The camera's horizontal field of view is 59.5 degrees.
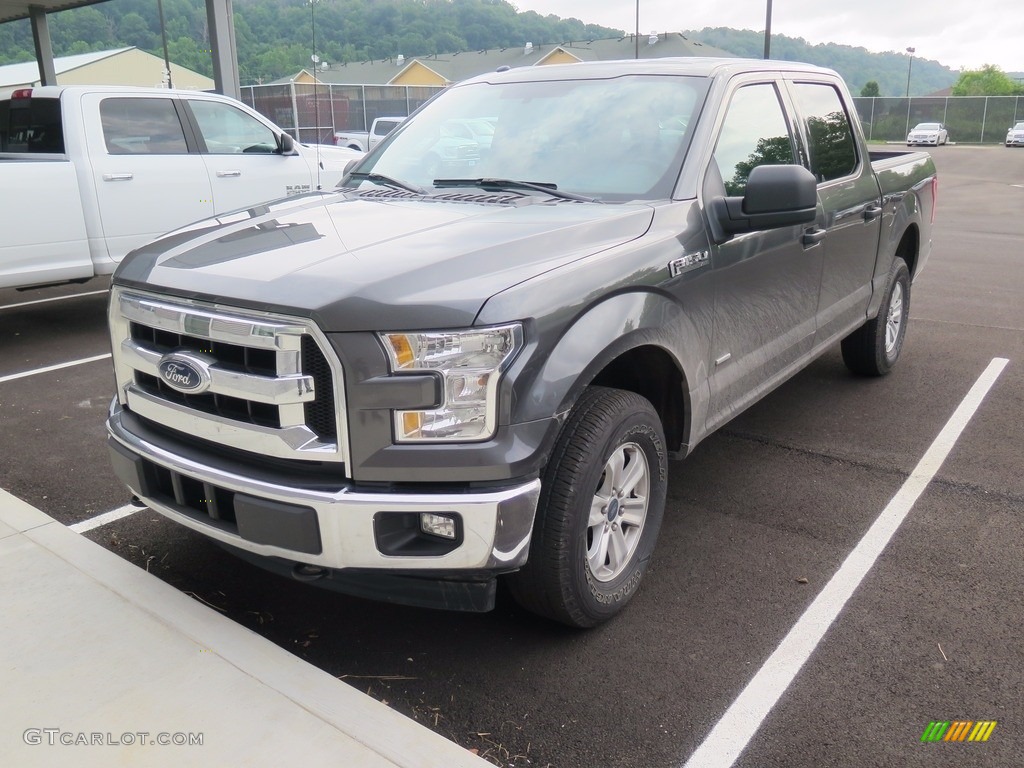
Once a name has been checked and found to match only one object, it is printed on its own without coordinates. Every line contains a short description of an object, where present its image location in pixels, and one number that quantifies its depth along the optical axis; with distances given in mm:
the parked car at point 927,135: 47094
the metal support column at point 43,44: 16422
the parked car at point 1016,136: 45822
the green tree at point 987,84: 87312
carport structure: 12758
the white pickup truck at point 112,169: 6715
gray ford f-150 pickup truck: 2457
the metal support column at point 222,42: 12750
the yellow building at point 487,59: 58375
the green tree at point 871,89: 67750
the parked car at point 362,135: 24534
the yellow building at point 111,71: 44625
